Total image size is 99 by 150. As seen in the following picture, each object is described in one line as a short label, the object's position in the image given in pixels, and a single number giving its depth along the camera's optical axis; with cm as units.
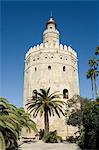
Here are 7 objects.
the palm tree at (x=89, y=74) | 2402
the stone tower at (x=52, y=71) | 2742
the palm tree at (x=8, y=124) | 1302
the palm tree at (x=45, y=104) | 2334
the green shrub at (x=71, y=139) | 2306
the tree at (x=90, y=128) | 1520
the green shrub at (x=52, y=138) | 2167
